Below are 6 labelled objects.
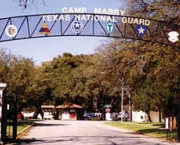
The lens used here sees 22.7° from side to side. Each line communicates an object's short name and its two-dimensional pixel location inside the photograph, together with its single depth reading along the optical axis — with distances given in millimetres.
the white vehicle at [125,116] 94812
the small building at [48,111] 110562
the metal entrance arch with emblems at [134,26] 26594
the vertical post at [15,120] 26170
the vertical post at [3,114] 23311
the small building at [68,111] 100038
